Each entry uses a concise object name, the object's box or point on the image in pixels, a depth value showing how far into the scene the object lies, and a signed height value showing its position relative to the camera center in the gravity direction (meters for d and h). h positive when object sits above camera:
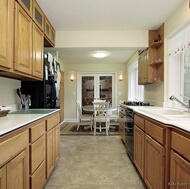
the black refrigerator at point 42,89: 2.88 +0.10
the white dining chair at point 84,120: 5.37 -0.75
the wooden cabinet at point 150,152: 1.54 -0.61
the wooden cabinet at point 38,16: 2.31 +1.13
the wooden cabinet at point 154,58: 3.12 +0.73
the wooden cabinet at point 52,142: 2.17 -0.65
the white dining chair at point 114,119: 5.54 -0.95
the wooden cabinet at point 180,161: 1.17 -0.47
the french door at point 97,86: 7.26 +0.39
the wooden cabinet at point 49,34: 2.83 +1.06
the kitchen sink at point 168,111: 2.17 -0.22
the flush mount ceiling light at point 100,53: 4.81 +1.19
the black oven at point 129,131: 2.81 -0.63
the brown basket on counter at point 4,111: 1.78 -0.17
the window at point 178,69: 2.61 +0.45
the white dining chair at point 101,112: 4.81 -0.49
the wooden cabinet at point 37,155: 1.61 -0.62
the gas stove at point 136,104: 3.52 -0.17
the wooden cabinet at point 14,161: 1.10 -0.48
